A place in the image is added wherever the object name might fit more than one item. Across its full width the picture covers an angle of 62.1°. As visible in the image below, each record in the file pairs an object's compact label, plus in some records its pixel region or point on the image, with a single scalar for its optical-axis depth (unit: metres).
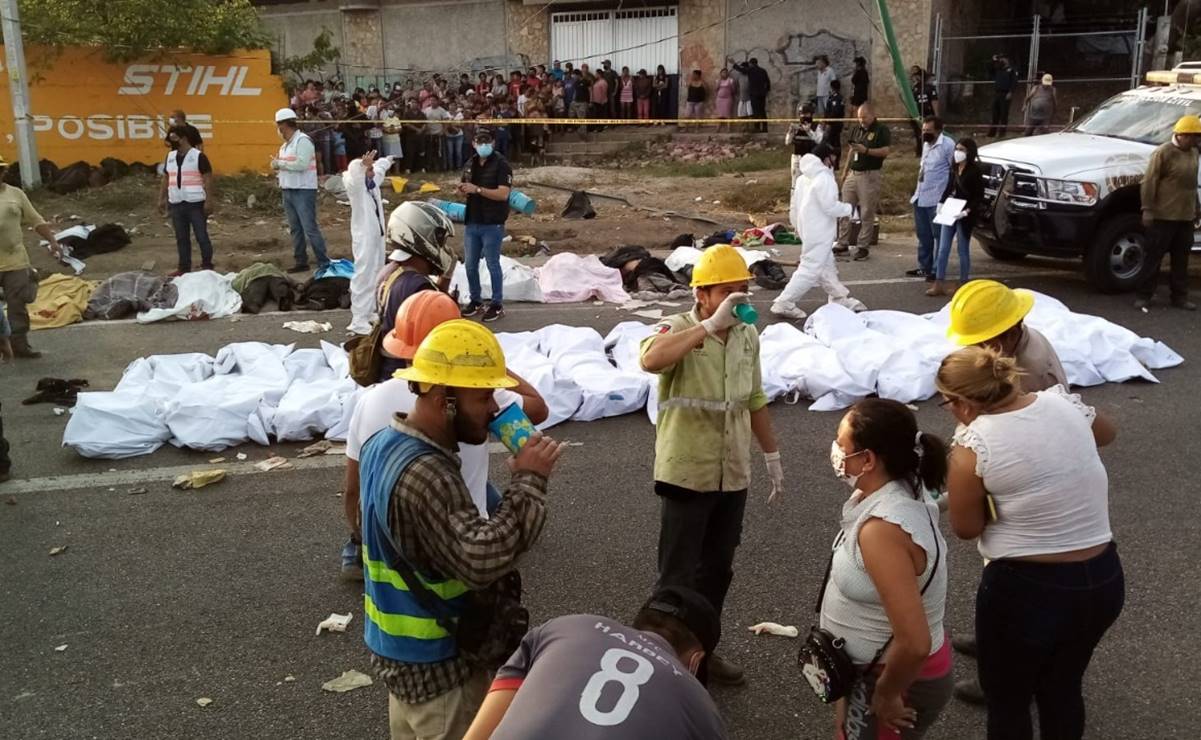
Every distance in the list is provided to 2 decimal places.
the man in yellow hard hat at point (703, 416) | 3.88
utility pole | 15.93
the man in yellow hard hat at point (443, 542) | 2.47
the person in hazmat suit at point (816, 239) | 9.70
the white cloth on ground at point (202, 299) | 10.45
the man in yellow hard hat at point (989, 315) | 3.42
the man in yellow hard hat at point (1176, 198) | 9.59
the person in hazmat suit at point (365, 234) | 8.97
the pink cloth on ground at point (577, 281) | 11.09
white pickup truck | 10.35
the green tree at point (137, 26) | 17.75
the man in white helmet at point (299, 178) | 12.08
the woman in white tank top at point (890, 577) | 2.72
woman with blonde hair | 2.93
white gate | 25.62
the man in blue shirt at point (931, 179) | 11.22
